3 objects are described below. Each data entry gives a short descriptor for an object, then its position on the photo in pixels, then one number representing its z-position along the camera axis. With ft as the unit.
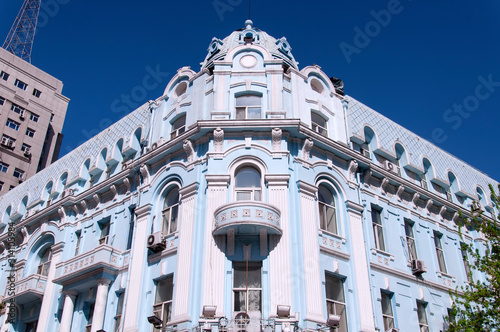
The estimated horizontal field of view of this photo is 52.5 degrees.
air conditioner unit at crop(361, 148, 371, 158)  88.98
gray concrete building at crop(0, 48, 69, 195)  175.94
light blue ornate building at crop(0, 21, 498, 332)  63.93
